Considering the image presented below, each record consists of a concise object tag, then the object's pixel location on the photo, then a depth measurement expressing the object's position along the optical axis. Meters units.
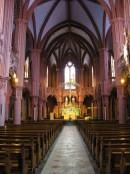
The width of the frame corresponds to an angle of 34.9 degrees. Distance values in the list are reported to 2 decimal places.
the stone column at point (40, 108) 33.99
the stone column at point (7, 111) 26.18
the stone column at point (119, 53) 20.47
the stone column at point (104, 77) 31.46
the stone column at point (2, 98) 15.32
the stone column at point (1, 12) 15.00
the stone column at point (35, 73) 31.65
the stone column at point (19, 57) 20.56
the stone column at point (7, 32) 16.05
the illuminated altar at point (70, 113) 40.50
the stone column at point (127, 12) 16.06
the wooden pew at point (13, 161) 4.17
